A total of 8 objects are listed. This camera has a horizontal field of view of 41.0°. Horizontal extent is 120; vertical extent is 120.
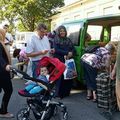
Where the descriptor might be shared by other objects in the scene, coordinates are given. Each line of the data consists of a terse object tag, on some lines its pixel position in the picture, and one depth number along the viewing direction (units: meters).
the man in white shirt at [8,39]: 5.85
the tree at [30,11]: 19.34
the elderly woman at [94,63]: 3.37
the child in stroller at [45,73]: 2.61
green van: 3.89
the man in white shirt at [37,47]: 3.24
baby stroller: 2.61
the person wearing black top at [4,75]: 2.76
